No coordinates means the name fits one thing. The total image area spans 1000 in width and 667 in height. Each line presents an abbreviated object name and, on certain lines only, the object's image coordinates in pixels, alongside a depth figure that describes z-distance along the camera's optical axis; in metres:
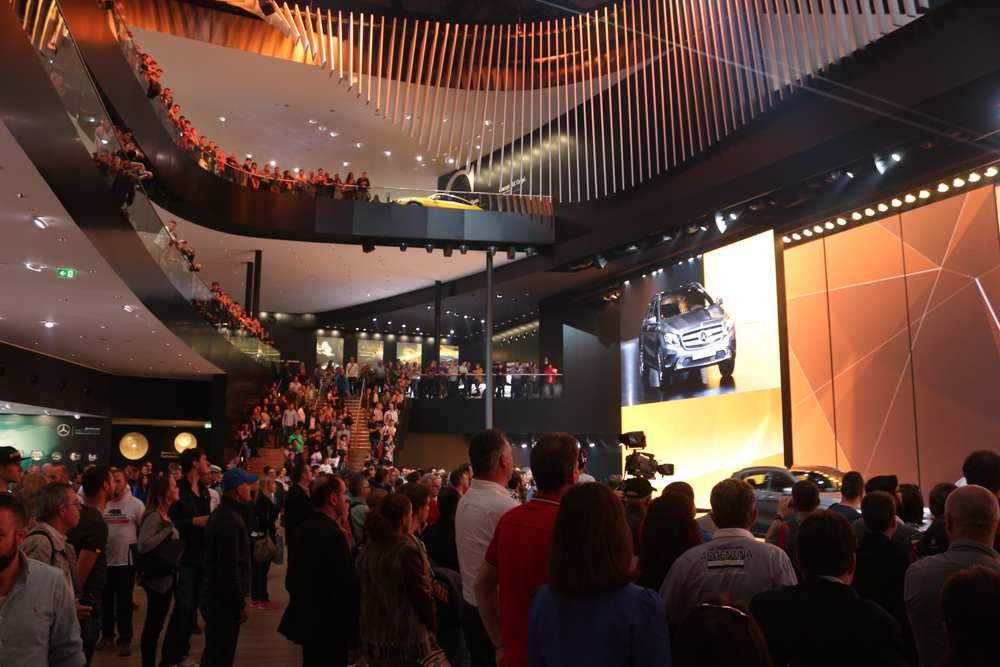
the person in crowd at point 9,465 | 4.69
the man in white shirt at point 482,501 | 2.95
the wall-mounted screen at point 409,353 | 32.78
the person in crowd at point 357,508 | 5.51
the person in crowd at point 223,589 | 4.19
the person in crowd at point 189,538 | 5.05
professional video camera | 4.48
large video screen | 15.43
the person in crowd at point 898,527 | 3.76
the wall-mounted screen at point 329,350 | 31.00
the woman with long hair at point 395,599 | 3.30
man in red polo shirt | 2.34
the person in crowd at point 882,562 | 3.14
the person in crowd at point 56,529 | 3.22
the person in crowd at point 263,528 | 6.82
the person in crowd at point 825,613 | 2.03
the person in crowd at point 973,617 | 1.70
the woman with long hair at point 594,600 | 1.72
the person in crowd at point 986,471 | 3.34
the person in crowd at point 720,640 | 1.33
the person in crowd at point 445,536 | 4.19
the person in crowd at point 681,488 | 3.24
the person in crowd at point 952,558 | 2.53
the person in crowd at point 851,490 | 4.67
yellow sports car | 19.28
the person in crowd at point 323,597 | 3.68
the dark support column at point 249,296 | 21.86
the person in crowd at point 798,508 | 3.86
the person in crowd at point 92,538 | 4.13
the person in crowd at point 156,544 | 4.82
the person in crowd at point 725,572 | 2.58
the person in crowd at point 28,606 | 2.42
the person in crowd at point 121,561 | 5.68
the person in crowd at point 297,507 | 5.46
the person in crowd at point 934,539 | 3.03
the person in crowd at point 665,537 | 2.87
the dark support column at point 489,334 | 19.34
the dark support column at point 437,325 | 22.81
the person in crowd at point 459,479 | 5.65
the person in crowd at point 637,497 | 3.93
